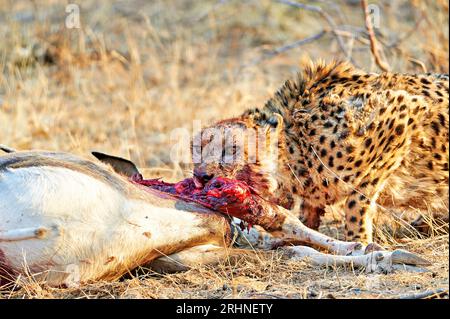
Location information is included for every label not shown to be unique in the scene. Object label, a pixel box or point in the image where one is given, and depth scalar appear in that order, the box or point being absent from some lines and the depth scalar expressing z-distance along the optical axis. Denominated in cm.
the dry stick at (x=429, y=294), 670
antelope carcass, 707
